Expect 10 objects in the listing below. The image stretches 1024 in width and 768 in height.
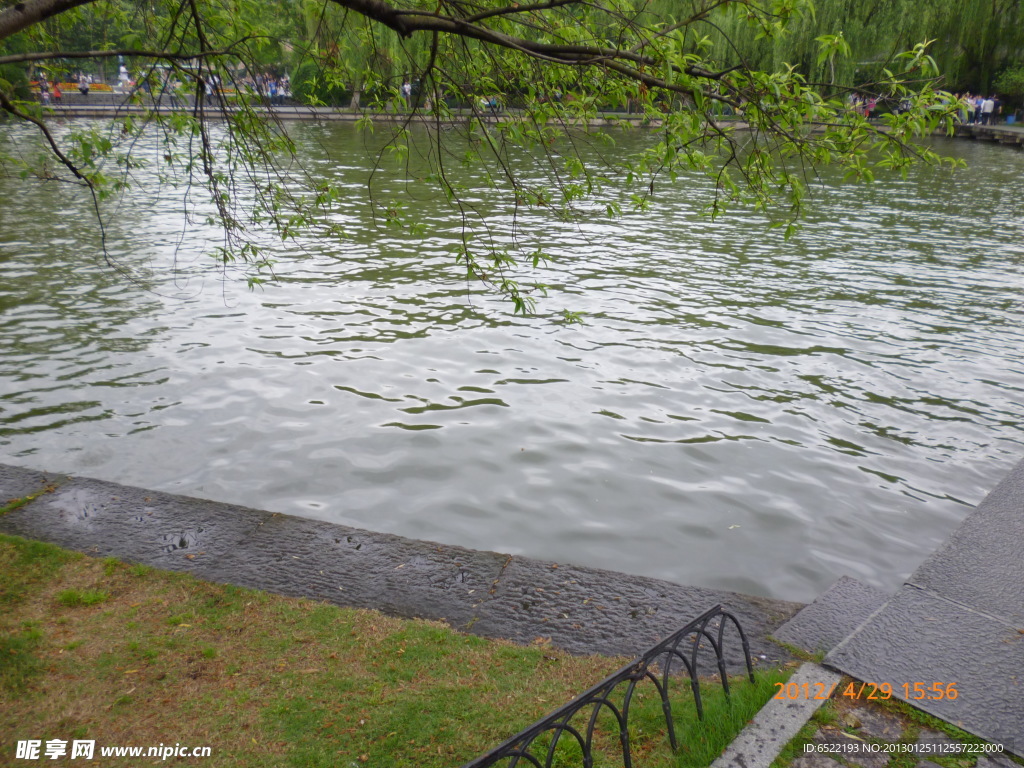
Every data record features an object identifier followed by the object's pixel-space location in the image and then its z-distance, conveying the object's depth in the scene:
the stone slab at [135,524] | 5.63
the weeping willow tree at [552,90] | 4.12
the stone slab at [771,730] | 3.59
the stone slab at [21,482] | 6.34
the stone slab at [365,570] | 5.22
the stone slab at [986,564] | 4.87
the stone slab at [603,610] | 4.88
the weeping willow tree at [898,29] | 32.09
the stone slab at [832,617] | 4.83
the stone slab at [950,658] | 3.88
